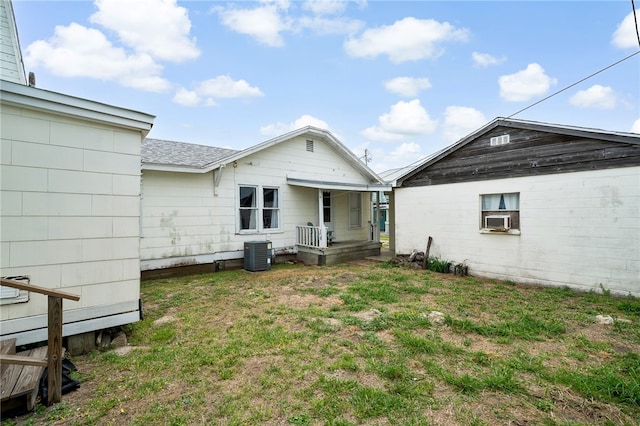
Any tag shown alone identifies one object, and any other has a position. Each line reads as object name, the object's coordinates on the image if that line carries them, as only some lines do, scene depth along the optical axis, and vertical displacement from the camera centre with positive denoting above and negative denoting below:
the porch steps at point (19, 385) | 2.35 -1.40
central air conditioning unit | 9.05 -1.23
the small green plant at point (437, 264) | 8.80 -1.53
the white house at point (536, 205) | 6.05 +0.23
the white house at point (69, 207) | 3.21 +0.15
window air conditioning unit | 7.71 -0.21
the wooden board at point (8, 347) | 2.85 -1.28
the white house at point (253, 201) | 8.16 +0.55
